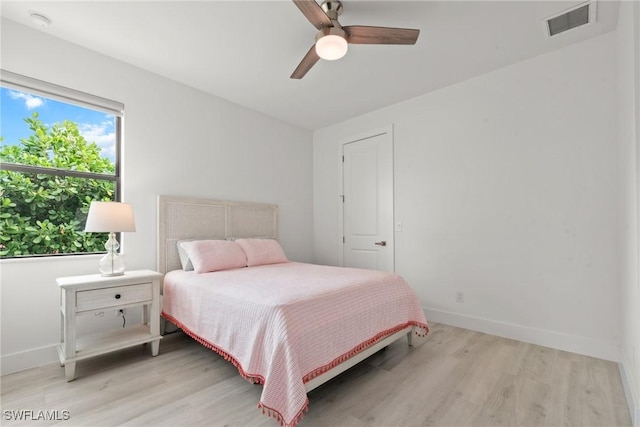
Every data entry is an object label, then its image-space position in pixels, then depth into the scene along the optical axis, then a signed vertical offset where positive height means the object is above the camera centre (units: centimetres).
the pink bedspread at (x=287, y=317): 156 -67
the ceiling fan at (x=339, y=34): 198 +124
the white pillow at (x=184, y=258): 296 -40
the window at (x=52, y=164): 238 +47
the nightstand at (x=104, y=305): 211 -66
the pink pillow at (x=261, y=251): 328 -39
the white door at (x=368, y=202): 391 +18
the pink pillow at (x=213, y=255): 284 -38
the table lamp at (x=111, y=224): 229 -5
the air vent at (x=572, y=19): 217 +149
